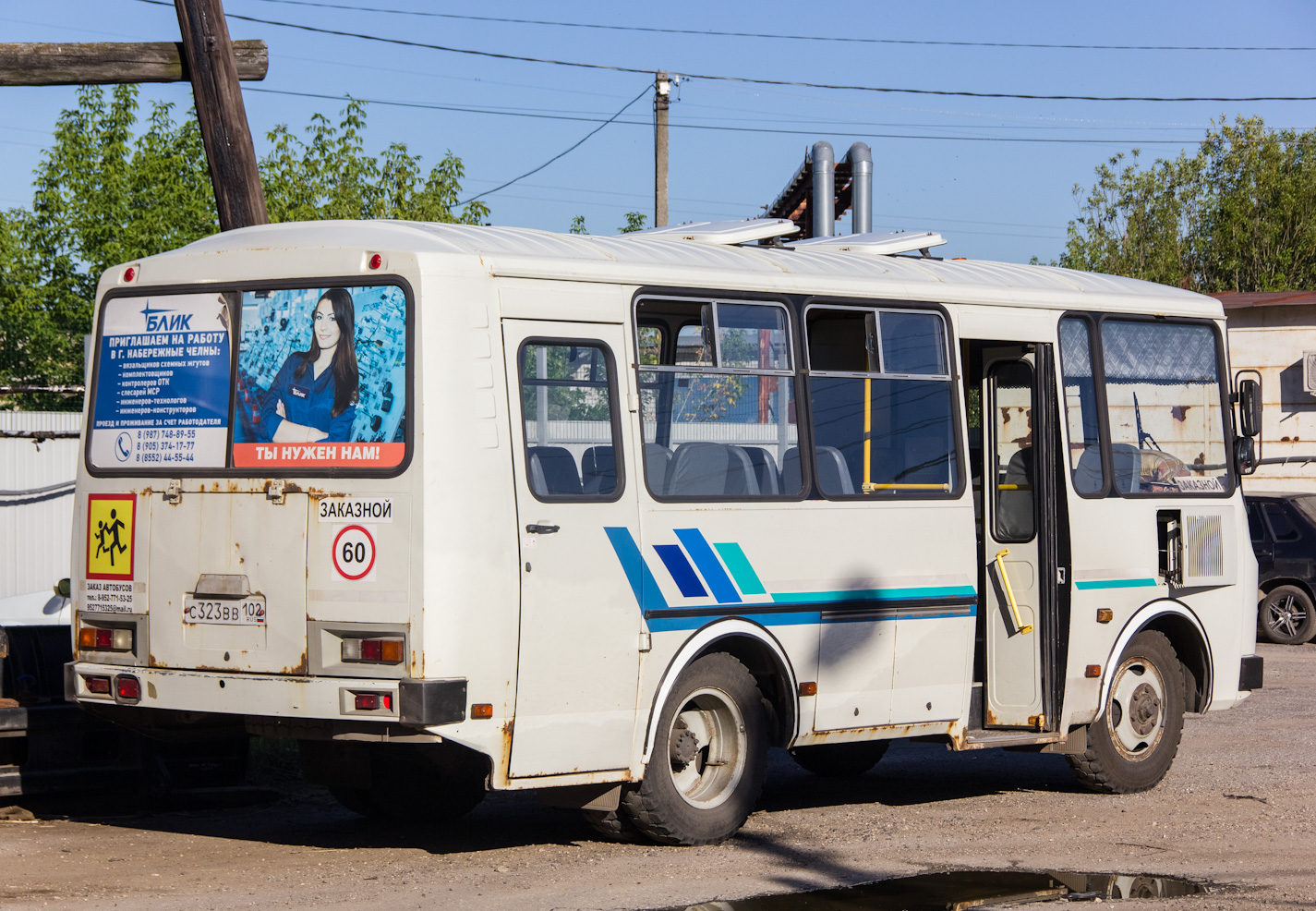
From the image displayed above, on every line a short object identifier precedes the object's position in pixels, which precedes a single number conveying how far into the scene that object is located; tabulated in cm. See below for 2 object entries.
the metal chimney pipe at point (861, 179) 2706
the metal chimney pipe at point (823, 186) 2706
